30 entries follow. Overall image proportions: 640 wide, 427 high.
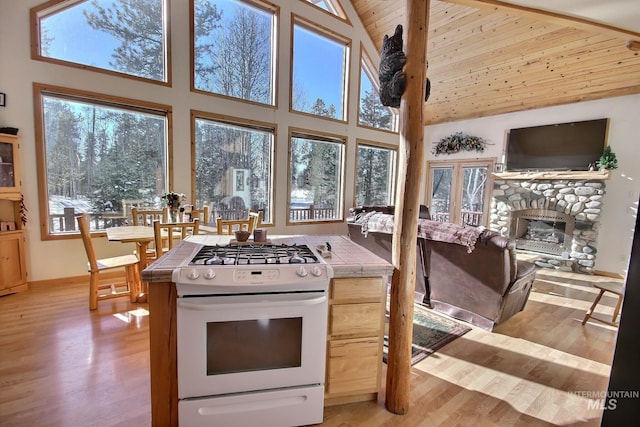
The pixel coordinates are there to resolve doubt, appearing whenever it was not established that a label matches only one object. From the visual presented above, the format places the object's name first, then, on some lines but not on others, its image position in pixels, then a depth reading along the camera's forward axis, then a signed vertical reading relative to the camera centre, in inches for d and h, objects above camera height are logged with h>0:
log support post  68.5 -8.8
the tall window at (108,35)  132.5 +74.6
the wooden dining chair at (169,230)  107.5 -16.3
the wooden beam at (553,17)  83.4 +57.5
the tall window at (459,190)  246.8 +4.9
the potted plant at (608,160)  179.8 +24.7
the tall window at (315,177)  214.7 +11.5
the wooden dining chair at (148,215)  141.5 -13.8
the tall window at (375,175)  253.3 +16.5
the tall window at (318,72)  209.5 +91.8
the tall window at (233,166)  175.8 +15.3
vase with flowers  132.1 -7.4
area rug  96.7 -51.5
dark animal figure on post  69.2 +30.3
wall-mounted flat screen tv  190.2 +37.2
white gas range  54.2 -29.8
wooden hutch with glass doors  121.2 -17.2
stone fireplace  191.6 -12.0
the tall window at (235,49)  170.6 +88.8
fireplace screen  204.7 -24.3
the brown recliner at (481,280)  103.0 -32.7
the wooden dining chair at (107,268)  112.0 -36.1
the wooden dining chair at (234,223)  121.6 -14.6
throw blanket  105.0 -14.4
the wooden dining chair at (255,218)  136.5 -13.4
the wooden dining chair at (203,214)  153.9 -13.9
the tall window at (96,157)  136.0 +14.7
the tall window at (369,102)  247.1 +79.6
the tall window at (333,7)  221.6 +143.3
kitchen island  56.2 -31.5
